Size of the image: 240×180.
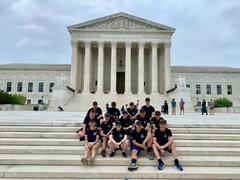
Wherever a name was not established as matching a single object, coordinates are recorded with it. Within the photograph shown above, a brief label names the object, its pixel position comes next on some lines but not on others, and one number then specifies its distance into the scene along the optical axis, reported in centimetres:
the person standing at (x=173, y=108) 2255
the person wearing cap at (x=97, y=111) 846
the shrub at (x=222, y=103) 4877
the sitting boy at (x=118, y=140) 669
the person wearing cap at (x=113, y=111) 895
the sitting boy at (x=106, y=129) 694
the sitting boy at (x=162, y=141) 643
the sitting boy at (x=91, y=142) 627
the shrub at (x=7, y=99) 3538
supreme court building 3709
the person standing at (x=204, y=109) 2286
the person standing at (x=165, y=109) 2300
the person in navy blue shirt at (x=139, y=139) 644
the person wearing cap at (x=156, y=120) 757
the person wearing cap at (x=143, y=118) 786
